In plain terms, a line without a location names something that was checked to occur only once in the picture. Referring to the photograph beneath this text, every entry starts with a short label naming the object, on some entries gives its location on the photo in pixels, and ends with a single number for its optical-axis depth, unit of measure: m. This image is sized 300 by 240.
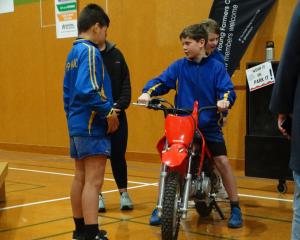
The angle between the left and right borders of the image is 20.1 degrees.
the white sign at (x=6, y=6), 14.19
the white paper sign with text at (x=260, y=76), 7.47
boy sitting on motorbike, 5.55
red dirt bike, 4.71
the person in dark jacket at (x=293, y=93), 2.88
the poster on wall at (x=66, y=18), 12.72
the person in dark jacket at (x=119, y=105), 6.43
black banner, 9.11
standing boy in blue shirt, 4.57
